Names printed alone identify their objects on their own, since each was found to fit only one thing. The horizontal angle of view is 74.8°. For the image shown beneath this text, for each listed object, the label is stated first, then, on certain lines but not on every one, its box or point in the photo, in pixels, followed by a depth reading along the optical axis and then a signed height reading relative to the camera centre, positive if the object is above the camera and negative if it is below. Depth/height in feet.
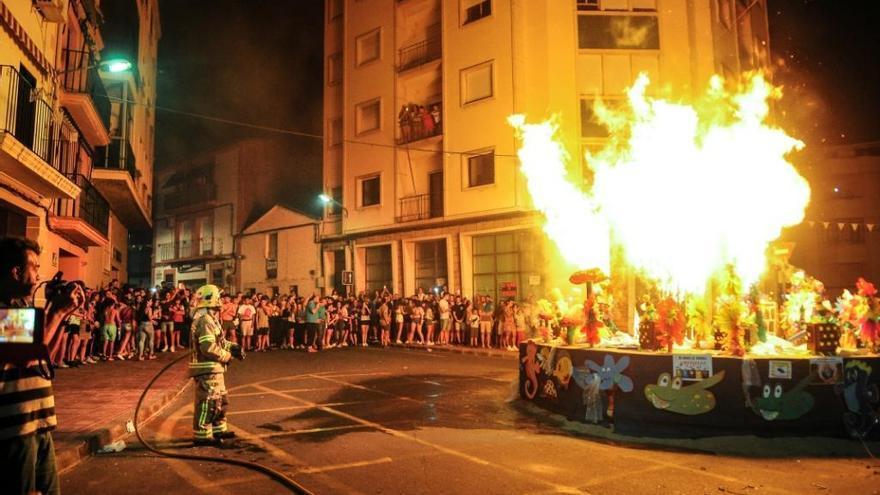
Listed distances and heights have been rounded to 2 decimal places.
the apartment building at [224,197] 120.98 +24.45
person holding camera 10.24 -1.60
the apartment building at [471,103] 74.33 +27.97
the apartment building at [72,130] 41.24 +17.39
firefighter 22.95 -2.63
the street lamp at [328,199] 93.42 +17.61
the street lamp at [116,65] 43.47 +18.54
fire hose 17.29 -5.34
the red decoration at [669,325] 27.30 -1.13
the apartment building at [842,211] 124.47 +19.16
